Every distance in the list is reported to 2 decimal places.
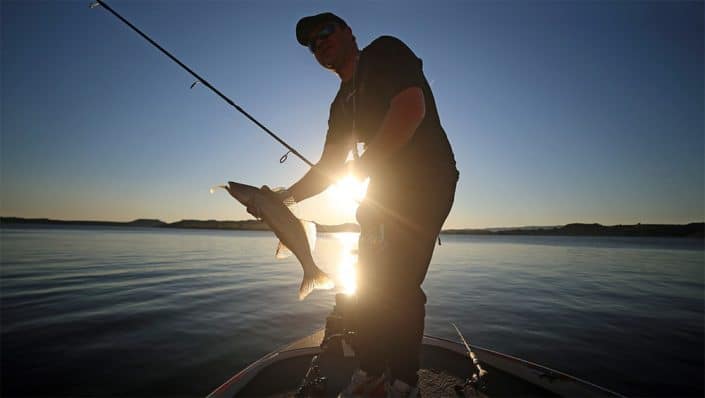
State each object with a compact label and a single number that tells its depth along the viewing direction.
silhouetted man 2.23
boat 3.08
